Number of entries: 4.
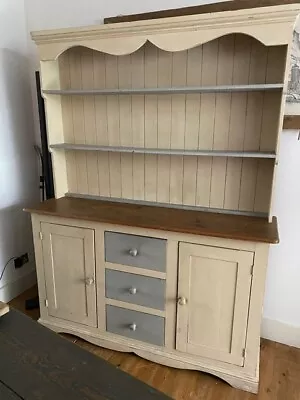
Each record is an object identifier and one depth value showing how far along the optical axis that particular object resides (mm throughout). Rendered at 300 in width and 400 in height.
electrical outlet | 2617
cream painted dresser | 1659
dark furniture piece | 856
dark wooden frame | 1680
